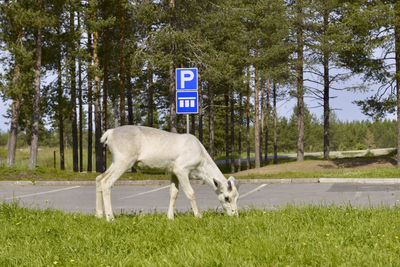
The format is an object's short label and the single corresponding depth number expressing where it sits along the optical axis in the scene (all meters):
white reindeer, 13.28
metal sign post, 24.67
